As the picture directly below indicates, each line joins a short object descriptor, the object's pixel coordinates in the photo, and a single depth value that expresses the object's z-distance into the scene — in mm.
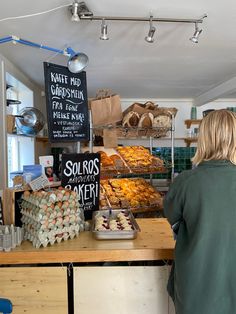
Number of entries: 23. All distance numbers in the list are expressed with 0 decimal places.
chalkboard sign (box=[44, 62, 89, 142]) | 1677
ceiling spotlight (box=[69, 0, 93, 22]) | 1495
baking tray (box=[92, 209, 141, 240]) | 1265
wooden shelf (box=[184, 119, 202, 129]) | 4321
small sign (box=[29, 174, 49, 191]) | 1331
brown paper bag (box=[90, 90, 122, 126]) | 1910
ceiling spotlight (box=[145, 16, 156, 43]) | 1681
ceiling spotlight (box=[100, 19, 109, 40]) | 1678
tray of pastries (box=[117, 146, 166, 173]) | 2248
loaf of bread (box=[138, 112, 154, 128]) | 2079
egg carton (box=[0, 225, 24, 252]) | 1172
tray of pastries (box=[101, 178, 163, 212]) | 2163
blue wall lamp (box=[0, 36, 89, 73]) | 1716
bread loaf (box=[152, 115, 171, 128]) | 2157
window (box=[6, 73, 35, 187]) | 3181
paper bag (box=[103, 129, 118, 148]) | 1992
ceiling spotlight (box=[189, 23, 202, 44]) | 1735
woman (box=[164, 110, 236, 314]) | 924
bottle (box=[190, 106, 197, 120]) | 4319
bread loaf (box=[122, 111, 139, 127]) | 2028
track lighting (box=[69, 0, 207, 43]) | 1650
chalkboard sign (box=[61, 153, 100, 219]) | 1539
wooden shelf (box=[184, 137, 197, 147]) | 4355
